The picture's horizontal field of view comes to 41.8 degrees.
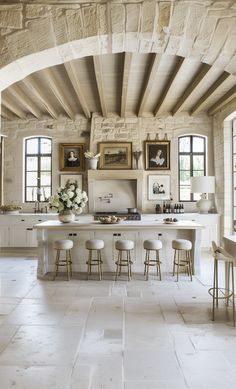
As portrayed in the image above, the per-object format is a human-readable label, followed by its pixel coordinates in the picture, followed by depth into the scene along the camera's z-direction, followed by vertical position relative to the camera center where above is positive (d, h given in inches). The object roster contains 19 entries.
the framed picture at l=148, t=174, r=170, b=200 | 320.8 +9.8
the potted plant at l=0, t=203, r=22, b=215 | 299.3 -11.9
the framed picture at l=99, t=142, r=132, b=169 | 316.2 +42.7
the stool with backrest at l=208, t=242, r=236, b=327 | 133.5 -26.6
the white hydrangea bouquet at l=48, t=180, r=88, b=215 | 215.0 -2.3
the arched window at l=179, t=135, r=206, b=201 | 326.0 +35.3
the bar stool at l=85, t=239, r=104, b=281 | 201.5 -34.4
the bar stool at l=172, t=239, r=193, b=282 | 199.0 -38.7
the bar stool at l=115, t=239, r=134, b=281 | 199.8 -38.5
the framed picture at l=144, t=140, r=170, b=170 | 319.9 +43.1
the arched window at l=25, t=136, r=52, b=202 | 331.6 +30.9
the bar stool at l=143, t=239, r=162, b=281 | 200.2 -34.1
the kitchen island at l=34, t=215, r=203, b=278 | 217.0 -31.5
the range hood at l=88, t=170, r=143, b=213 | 308.7 +18.2
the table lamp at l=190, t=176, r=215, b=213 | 279.4 +11.2
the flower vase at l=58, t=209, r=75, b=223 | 221.9 -13.9
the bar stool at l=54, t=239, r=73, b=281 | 202.5 -38.2
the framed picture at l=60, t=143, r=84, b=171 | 322.3 +42.4
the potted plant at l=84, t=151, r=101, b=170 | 302.0 +38.3
